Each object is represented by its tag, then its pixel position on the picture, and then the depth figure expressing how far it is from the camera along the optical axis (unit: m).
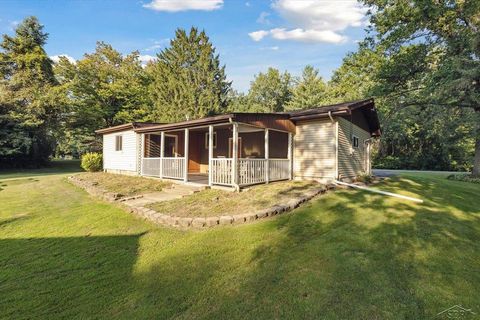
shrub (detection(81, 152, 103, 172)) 17.61
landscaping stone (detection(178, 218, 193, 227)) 6.28
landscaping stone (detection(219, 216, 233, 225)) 6.18
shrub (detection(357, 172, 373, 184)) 11.14
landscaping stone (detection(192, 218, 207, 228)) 6.19
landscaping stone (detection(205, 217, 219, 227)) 6.17
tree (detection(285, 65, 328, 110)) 33.78
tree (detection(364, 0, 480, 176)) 13.50
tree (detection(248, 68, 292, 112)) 41.06
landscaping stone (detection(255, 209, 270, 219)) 6.40
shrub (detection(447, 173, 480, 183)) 14.35
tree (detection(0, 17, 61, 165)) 22.08
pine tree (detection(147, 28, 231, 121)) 29.14
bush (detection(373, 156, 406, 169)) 28.08
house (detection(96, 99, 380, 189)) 9.38
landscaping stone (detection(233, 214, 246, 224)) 6.21
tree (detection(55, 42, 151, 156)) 25.89
